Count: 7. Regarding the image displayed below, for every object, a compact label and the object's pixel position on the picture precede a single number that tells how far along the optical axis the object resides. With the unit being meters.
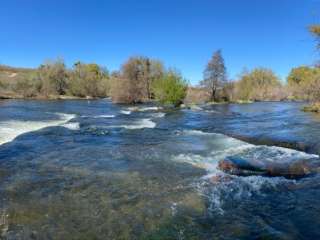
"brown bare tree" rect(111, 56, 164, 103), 44.32
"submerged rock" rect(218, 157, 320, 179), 8.22
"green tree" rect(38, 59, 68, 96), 58.86
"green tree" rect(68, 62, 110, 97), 63.72
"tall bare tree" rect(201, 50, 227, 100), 46.89
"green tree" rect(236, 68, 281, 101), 59.96
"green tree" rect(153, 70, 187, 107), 34.87
